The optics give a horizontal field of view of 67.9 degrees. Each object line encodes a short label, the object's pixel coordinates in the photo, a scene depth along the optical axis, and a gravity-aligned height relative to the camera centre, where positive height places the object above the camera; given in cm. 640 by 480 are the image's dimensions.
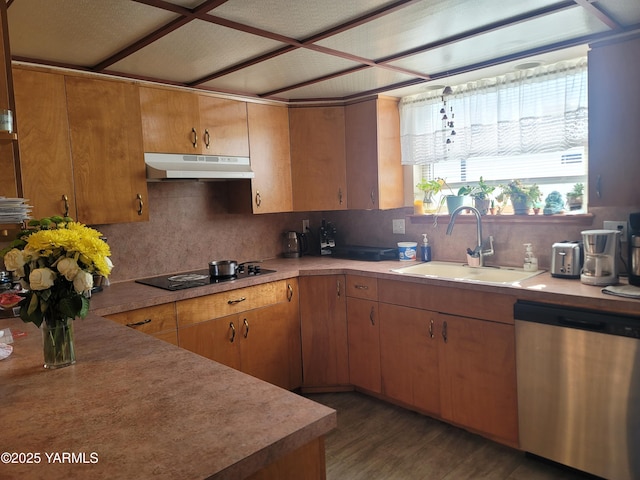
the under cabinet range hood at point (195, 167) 282 +29
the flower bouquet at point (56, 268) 130 -14
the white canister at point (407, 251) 335 -34
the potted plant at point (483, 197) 304 +1
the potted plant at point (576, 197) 272 -2
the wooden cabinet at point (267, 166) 334 +31
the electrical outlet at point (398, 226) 357 -18
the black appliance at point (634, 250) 219 -27
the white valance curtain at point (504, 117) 265 +51
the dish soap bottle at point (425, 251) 332 -35
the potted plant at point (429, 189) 334 +8
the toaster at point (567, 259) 246 -34
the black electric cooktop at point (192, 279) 282 -42
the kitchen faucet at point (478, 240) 290 -25
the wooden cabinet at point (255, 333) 274 -75
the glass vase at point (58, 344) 141 -38
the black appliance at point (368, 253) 342 -36
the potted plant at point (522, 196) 287 +1
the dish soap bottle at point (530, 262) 278 -38
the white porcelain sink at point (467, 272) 278 -45
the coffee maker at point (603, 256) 228 -30
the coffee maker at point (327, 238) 385 -26
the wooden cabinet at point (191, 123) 285 +57
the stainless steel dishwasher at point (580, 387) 202 -87
